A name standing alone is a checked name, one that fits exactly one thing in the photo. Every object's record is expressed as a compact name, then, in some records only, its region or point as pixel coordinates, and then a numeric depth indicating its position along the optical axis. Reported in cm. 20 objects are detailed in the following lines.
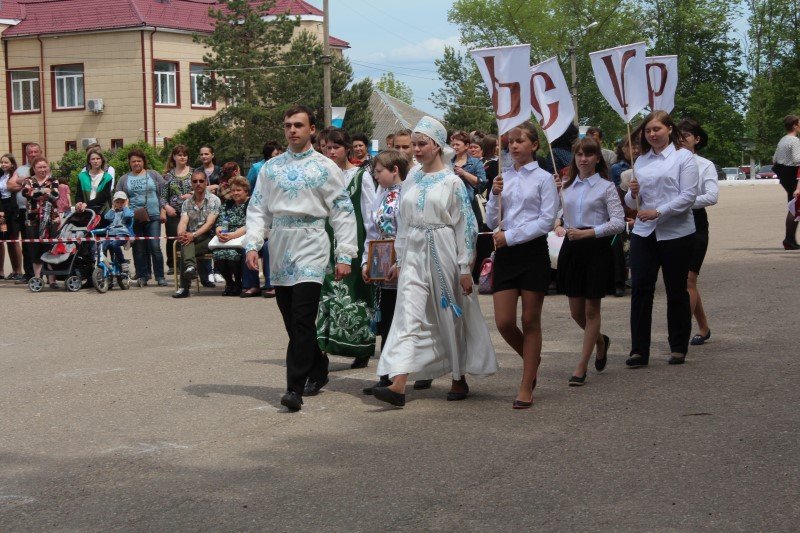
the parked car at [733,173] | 9714
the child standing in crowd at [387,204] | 934
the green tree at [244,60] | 5316
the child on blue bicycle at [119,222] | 1708
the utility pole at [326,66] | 3812
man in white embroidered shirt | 836
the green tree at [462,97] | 7631
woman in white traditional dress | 823
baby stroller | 1697
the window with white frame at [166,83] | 5841
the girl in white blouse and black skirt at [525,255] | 816
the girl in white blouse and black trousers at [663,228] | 948
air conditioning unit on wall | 5816
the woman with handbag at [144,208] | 1756
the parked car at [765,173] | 9169
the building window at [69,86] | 5903
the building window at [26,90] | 5986
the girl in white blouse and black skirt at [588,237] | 897
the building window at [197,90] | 5781
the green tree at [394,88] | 14275
